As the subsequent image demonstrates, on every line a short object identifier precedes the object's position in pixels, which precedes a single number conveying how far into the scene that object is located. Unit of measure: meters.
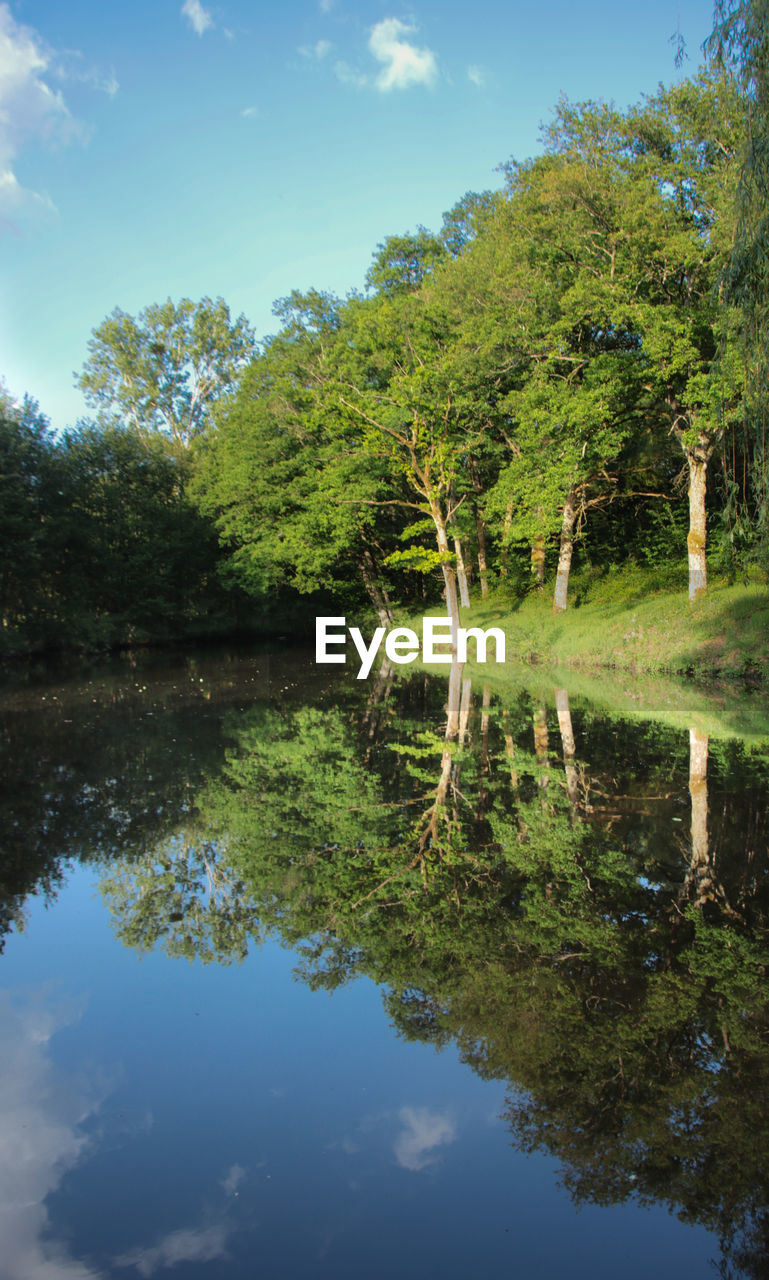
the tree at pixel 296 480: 36.94
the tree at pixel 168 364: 60.84
